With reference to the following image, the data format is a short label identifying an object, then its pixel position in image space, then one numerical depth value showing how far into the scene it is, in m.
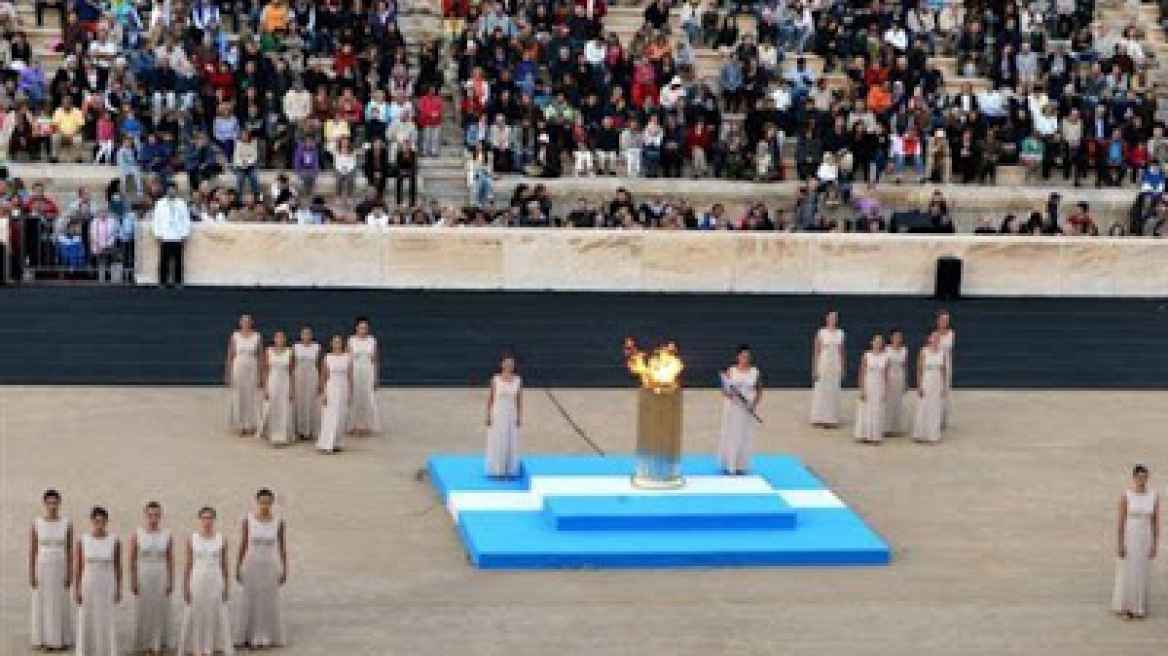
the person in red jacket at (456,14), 38.66
